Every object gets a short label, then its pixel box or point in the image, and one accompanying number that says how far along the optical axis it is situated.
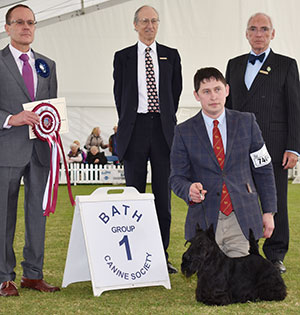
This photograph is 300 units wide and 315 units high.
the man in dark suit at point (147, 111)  3.26
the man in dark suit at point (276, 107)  3.24
